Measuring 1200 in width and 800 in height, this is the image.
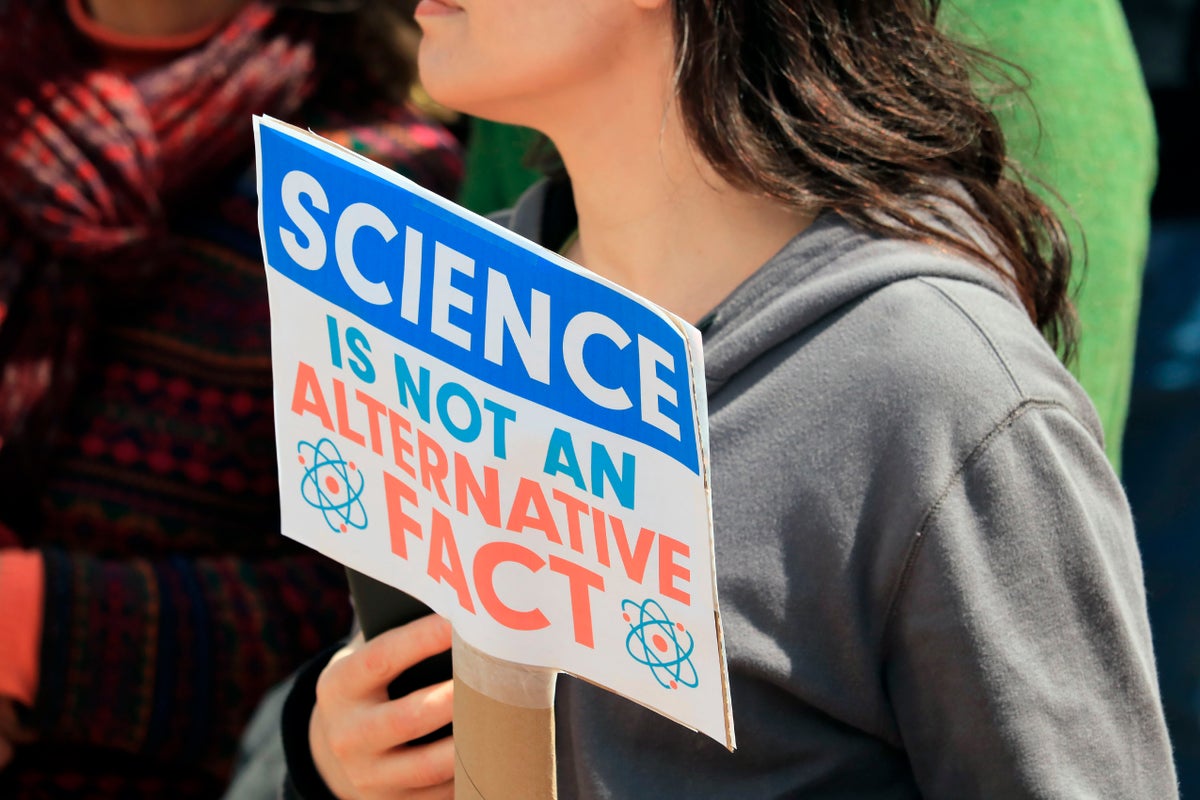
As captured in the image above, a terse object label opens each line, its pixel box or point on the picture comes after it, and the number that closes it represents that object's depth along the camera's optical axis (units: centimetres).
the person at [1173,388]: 341
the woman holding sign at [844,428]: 228
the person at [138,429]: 310
